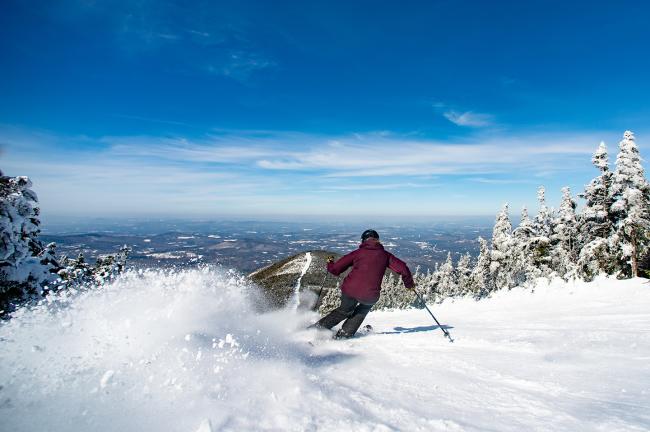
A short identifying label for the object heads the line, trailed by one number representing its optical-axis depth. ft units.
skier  24.68
